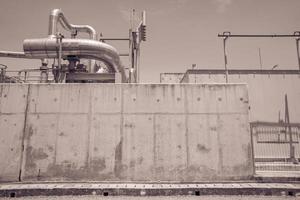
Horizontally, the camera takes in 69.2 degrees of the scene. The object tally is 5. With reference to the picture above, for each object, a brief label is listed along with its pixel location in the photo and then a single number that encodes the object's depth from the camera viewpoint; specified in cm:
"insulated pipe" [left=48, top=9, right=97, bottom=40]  1162
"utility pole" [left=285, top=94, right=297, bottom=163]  1250
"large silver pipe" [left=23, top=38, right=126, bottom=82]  1037
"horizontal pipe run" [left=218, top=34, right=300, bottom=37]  1051
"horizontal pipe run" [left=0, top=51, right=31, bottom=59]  1363
